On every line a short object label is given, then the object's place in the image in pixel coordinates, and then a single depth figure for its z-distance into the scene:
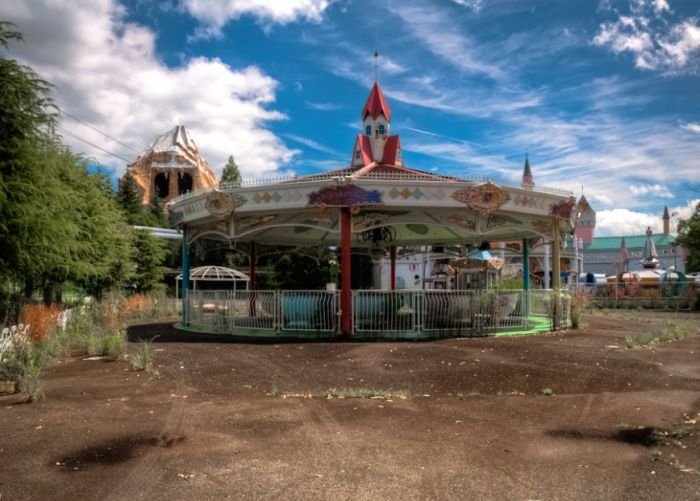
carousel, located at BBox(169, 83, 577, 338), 14.67
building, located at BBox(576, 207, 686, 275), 99.25
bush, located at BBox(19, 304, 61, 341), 11.11
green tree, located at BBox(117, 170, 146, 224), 46.53
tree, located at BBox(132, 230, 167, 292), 27.47
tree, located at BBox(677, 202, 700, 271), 38.88
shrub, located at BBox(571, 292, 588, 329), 17.30
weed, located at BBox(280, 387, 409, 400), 7.64
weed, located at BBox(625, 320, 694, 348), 13.19
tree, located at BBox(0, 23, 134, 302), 9.40
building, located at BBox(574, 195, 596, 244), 60.38
